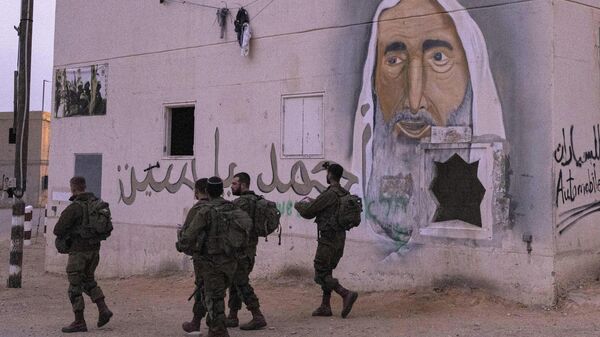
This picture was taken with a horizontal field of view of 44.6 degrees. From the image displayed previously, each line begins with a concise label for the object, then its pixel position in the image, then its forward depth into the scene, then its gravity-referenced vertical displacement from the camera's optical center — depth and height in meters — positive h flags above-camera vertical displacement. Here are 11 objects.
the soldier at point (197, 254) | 6.70 -0.65
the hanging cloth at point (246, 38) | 10.96 +2.22
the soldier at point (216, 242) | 6.66 -0.52
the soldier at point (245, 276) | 7.53 -0.93
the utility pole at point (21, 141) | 11.24 +0.62
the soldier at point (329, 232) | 8.02 -0.49
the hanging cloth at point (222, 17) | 11.30 +2.61
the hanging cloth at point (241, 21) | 11.06 +2.50
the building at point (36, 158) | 42.50 +1.36
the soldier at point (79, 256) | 7.54 -0.77
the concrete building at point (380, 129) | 8.32 +0.81
